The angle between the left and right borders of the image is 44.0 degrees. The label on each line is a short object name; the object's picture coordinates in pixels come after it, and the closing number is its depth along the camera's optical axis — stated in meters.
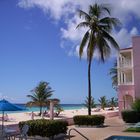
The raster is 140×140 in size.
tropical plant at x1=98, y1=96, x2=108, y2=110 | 42.48
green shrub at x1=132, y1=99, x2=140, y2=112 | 15.80
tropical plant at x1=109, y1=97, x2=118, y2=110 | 44.11
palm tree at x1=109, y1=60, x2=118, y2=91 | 32.69
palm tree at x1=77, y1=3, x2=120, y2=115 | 15.02
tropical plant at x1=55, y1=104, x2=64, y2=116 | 27.06
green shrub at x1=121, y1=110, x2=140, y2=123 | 15.46
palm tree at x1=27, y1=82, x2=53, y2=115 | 28.91
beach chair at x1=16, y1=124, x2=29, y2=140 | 8.27
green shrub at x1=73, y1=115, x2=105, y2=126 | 13.76
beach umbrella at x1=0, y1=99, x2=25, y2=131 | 8.68
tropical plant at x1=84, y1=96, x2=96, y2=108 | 41.34
